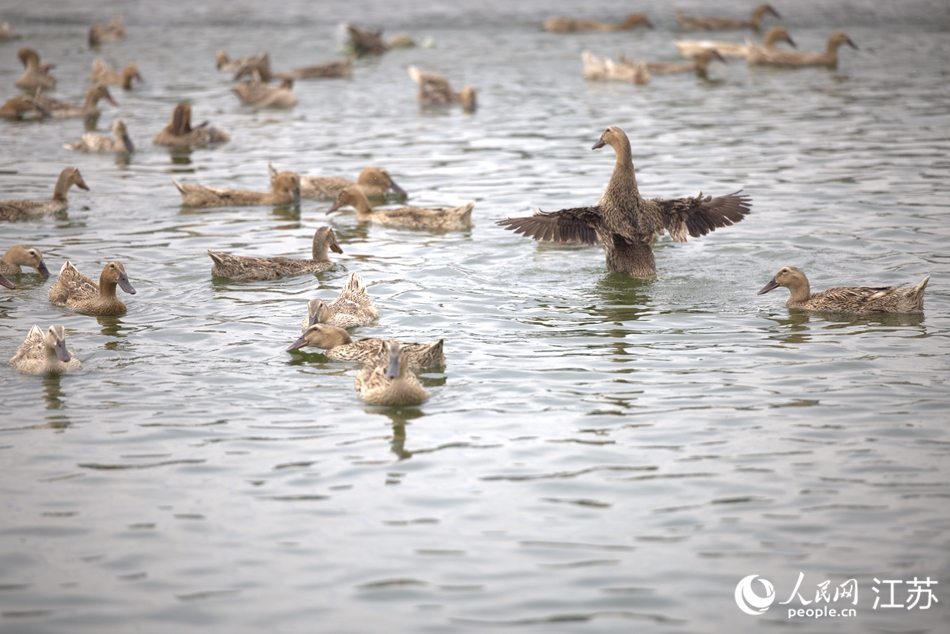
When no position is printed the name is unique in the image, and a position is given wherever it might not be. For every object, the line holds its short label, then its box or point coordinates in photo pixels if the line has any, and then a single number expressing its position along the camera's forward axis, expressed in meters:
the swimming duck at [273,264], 12.13
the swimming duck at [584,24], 35.16
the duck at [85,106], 23.25
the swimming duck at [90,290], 10.82
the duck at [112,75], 26.27
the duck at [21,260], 12.12
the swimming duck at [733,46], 29.09
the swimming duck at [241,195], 15.87
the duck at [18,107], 22.86
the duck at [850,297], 10.45
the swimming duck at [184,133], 20.14
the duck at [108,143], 19.69
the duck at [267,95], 24.33
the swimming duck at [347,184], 16.33
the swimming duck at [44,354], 8.94
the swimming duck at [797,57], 27.39
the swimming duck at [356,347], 9.14
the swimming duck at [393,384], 8.19
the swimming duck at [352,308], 10.50
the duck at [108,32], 33.31
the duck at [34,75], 25.66
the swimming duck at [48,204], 14.91
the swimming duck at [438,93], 23.94
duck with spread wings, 12.23
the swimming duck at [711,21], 35.03
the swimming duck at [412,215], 14.53
